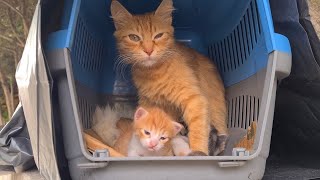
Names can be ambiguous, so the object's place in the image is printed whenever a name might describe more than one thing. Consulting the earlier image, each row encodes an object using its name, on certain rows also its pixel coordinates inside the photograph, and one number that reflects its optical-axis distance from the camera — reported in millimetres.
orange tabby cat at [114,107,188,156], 1675
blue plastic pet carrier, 1425
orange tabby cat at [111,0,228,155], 1745
